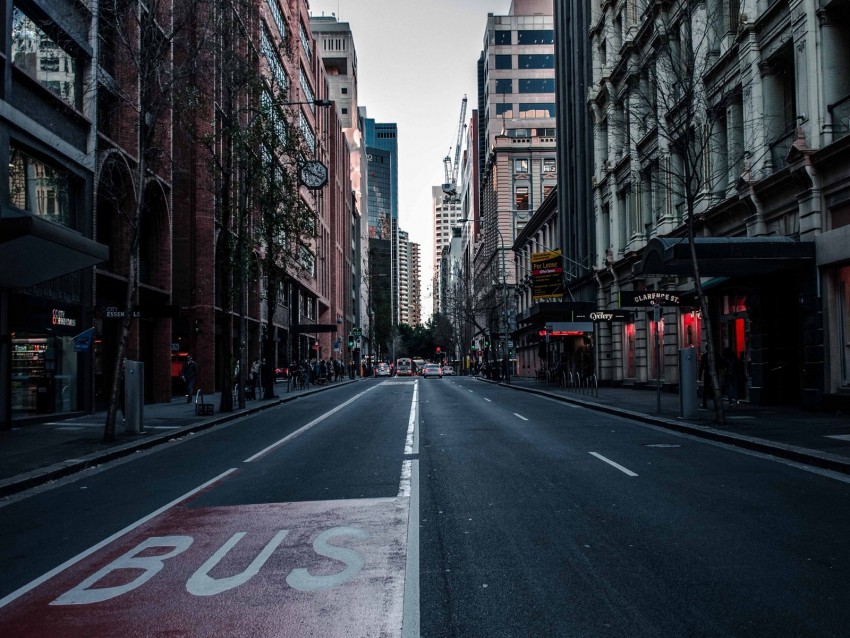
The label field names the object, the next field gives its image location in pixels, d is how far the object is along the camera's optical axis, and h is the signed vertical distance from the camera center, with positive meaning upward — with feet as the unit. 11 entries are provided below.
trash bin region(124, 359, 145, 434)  57.31 -3.13
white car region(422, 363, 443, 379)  258.78 -6.70
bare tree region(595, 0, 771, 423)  59.06 +24.58
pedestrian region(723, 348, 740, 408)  71.82 -2.61
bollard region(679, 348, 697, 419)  59.98 -2.92
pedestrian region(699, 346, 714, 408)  65.41 -2.87
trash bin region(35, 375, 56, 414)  68.28 -3.37
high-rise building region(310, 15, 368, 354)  387.04 +137.92
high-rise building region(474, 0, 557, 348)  291.38 +100.21
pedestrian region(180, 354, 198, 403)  97.60 -2.57
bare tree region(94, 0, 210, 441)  53.42 +20.53
